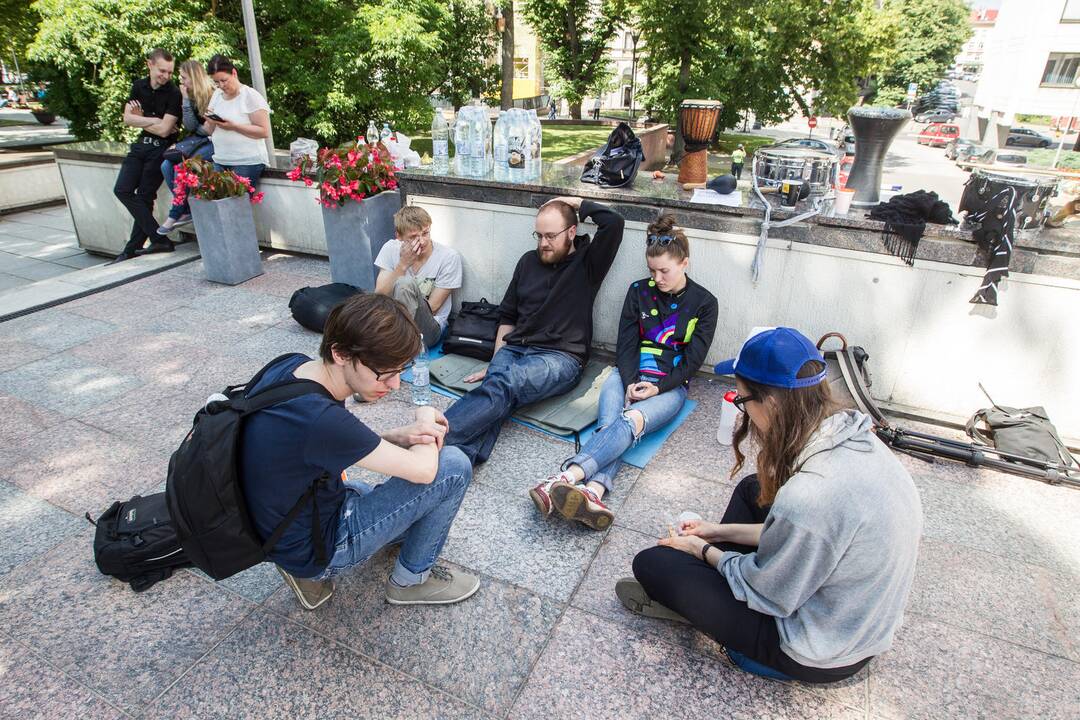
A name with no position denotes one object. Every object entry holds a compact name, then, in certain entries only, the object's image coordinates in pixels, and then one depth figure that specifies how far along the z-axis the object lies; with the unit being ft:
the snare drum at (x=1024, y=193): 11.74
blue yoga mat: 12.00
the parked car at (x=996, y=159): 79.15
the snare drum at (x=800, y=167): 13.68
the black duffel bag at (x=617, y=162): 15.14
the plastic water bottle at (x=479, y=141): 16.40
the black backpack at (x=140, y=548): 8.67
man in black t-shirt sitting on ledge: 22.70
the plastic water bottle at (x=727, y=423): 12.17
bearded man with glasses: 13.11
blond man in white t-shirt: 14.78
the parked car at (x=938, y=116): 148.15
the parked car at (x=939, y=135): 125.80
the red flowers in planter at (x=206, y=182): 19.54
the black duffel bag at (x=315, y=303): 16.79
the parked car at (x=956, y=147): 107.65
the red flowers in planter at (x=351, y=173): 17.97
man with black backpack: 6.21
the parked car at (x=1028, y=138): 109.91
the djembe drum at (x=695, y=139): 14.84
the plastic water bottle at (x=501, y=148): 16.39
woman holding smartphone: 21.36
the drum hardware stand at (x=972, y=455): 11.44
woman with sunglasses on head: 12.24
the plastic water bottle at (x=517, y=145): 16.02
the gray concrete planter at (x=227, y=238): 19.90
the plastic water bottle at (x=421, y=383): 13.97
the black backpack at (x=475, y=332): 15.17
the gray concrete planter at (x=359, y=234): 18.61
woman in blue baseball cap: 5.94
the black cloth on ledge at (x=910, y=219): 12.34
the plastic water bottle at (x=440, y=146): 17.12
